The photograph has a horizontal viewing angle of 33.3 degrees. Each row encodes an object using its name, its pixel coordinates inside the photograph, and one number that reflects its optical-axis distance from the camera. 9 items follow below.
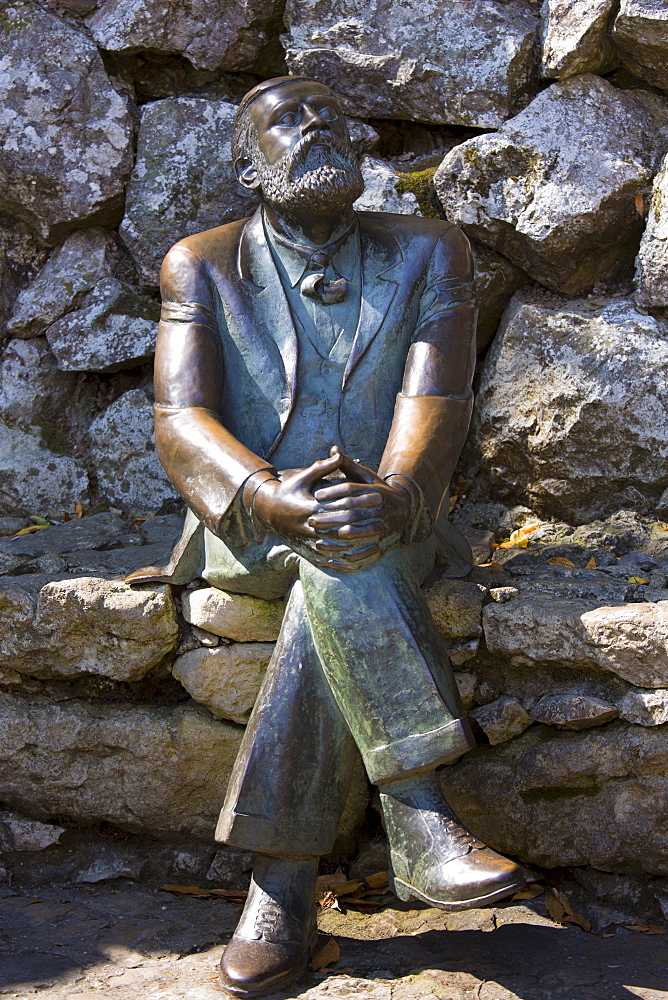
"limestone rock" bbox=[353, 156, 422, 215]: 3.95
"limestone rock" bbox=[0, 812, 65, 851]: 3.25
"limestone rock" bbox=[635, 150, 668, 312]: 3.67
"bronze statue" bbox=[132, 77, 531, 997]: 2.60
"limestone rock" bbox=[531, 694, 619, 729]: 2.96
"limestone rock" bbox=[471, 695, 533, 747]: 3.07
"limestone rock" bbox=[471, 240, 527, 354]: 3.93
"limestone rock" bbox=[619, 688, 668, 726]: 2.89
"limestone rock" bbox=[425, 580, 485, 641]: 3.10
